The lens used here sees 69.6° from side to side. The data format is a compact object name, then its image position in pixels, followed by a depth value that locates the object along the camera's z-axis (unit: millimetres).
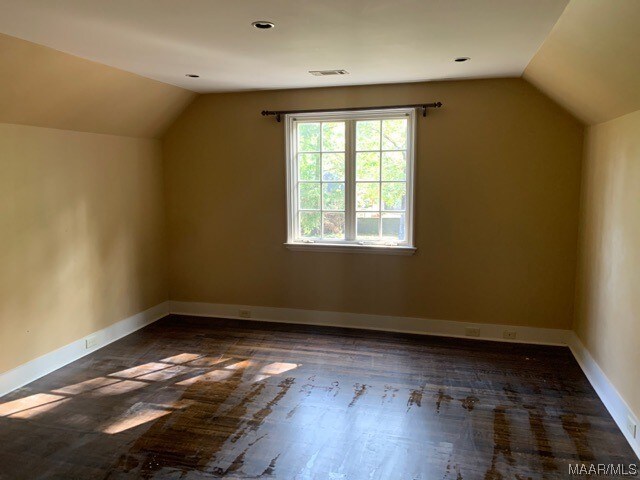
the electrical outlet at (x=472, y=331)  4387
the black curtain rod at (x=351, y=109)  4230
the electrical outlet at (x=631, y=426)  2648
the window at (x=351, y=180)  4461
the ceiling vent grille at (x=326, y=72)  3736
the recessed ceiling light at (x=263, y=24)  2451
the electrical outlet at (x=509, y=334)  4305
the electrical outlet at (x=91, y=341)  4094
